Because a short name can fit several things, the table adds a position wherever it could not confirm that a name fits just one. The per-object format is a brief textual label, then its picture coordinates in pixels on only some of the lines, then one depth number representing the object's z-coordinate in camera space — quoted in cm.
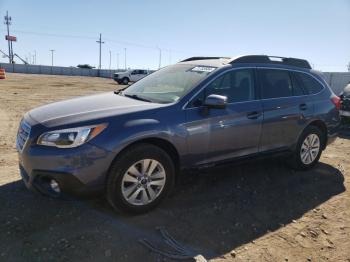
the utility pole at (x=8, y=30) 8881
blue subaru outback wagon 358
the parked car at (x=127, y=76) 3688
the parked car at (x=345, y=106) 1009
